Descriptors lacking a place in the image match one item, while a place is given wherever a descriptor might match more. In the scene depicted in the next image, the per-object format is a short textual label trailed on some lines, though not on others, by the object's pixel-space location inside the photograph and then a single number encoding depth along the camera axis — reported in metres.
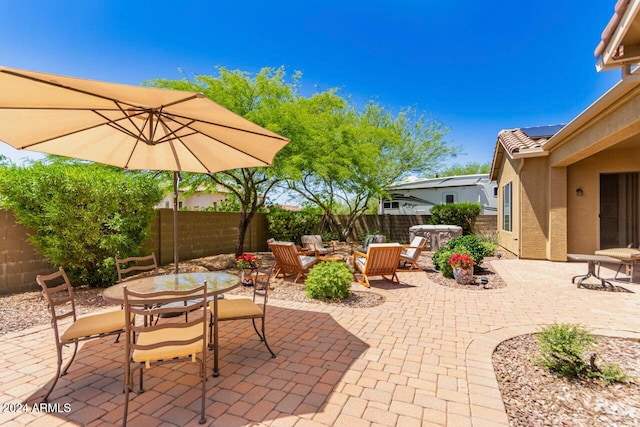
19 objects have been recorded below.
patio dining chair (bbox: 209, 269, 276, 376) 3.02
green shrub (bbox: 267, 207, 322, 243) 13.01
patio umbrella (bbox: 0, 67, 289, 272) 2.25
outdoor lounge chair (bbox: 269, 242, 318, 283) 6.46
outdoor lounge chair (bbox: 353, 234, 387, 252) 9.74
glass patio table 2.72
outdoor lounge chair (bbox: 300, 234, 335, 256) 8.99
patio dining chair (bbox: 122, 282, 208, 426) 2.08
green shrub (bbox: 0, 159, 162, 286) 5.21
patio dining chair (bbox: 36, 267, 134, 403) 2.47
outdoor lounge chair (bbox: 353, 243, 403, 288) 6.21
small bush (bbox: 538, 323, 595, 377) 2.68
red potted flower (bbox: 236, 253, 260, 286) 6.27
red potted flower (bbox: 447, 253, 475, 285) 6.33
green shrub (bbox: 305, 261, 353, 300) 5.15
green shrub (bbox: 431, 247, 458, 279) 6.89
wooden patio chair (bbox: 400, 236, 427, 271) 7.56
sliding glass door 9.17
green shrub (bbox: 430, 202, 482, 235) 13.55
